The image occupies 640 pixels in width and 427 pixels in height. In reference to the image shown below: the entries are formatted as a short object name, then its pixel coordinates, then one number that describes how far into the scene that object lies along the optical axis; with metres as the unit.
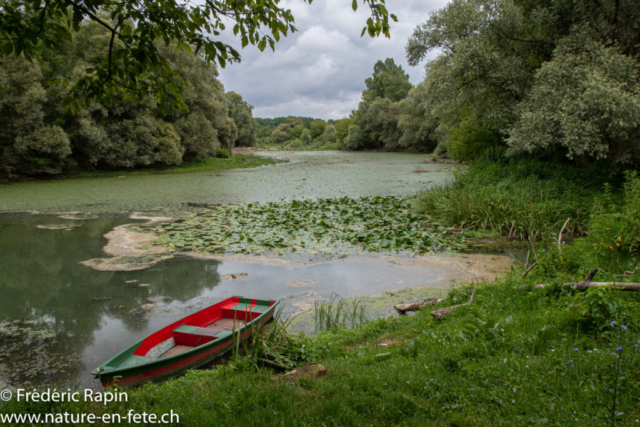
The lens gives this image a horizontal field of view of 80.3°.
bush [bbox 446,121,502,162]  15.15
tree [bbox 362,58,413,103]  70.06
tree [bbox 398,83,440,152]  41.82
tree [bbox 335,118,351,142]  74.06
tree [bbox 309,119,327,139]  113.19
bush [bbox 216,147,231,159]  34.22
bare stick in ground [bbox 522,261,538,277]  5.04
